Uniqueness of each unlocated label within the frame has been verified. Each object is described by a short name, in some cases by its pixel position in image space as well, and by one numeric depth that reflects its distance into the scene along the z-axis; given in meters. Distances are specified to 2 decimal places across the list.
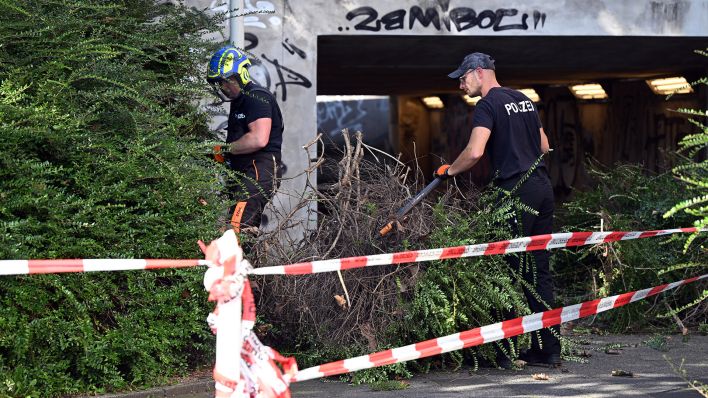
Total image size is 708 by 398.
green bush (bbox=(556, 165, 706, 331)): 16.89
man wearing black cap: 13.73
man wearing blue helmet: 15.12
